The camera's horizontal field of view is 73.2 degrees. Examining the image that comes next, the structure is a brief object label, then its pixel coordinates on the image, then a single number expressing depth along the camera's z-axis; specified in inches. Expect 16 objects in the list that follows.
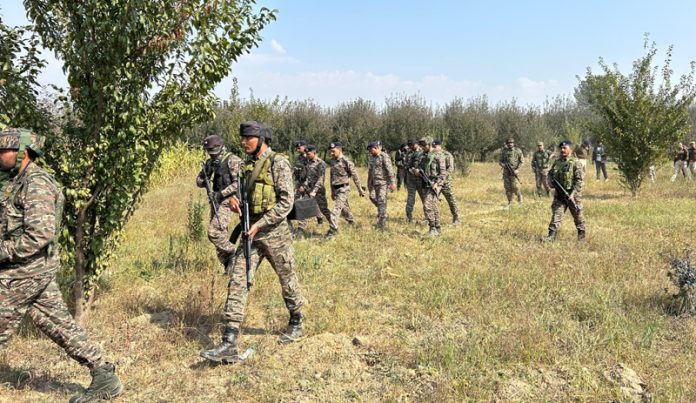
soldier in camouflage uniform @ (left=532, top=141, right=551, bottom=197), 493.4
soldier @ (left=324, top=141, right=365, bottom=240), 336.2
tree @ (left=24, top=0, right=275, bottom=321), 146.4
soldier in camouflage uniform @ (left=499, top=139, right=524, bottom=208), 451.8
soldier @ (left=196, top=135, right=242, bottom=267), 209.3
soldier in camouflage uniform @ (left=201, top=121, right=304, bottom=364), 144.1
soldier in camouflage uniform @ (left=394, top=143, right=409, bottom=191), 518.8
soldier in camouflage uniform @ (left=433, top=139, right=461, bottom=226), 364.2
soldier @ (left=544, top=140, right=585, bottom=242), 300.4
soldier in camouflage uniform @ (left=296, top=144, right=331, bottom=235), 329.4
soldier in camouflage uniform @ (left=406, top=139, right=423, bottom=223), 359.5
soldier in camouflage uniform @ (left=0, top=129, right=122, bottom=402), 110.3
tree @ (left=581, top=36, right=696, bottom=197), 487.2
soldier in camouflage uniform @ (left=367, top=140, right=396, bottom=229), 364.8
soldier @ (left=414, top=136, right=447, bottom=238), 329.4
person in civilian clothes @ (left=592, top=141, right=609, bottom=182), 650.8
